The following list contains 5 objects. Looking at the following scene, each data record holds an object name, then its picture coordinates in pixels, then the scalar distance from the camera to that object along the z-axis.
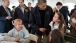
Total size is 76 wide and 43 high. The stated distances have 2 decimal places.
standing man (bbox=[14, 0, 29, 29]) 4.23
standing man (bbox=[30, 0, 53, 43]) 3.38
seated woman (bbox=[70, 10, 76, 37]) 3.76
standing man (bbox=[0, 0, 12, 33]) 3.94
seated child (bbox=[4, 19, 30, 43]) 2.91
